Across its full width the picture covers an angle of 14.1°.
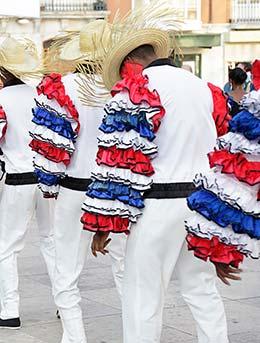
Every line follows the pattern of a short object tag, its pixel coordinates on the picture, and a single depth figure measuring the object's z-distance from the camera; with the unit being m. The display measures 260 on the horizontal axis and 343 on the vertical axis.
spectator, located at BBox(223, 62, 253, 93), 10.57
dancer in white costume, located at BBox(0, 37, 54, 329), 6.95
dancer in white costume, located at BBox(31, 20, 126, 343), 5.91
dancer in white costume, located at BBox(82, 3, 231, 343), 4.86
